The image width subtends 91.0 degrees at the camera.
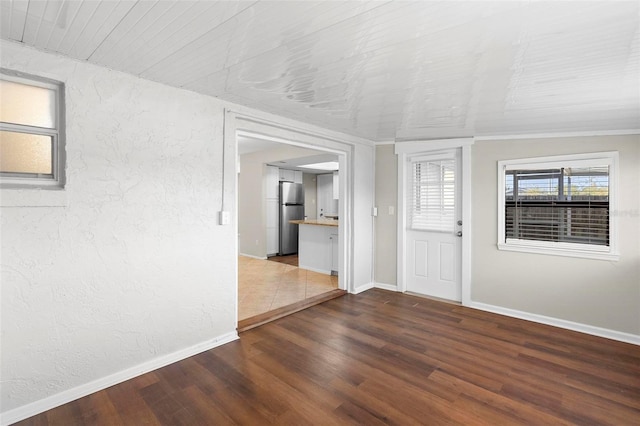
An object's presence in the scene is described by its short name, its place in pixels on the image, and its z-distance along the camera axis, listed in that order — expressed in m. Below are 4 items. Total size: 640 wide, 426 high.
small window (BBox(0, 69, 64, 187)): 1.96
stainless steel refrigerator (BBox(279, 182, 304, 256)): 7.73
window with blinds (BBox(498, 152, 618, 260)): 3.33
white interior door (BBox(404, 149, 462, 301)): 4.29
